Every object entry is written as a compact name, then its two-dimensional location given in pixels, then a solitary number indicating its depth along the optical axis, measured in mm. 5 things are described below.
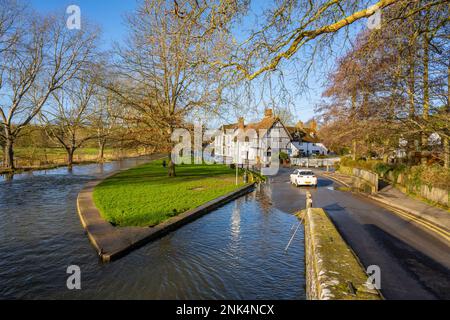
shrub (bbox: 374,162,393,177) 25953
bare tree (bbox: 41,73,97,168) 38344
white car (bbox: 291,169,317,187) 24359
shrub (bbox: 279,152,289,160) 52625
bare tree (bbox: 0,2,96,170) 29312
